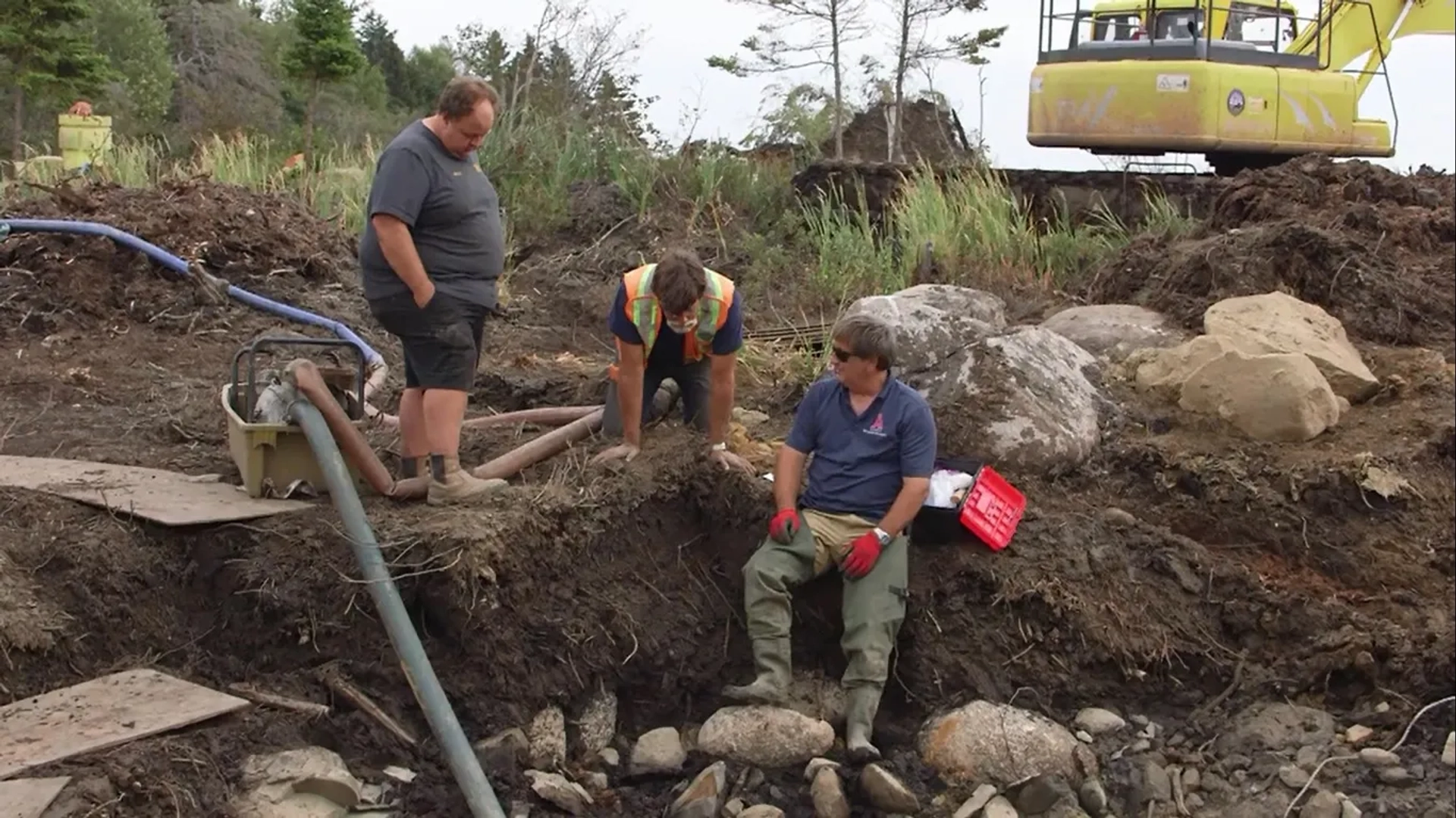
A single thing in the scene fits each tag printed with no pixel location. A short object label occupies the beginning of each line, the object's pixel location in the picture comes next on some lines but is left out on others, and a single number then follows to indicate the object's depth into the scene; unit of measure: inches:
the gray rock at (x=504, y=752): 179.3
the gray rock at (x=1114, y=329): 303.7
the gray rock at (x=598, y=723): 193.8
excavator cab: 434.3
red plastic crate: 209.0
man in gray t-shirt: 188.9
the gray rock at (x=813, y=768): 187.3
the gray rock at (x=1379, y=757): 191.6
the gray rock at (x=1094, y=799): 186.9
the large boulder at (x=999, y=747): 188.7
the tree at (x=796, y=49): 744.3
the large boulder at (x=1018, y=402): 242.1
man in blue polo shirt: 196.1
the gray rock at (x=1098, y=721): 201.3
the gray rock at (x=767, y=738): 190.4
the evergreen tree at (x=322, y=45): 760.3
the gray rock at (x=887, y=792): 181.3
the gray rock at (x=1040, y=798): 184.5
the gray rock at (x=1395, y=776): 188.9
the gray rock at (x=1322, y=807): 183.3
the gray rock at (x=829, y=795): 181.6
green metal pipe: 165.5
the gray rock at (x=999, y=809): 181.5
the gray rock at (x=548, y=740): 186.1
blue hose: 350.0
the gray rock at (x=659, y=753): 191.2
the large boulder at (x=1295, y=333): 275.1
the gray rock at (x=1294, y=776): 188.4
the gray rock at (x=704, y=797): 179.3
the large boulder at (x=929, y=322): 263.1
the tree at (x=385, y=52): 1291.8
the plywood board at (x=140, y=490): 194.1
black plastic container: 212.1
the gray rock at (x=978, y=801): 182.1
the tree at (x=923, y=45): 756.0
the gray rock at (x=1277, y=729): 197.3
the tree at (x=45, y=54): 658.8
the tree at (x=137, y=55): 857.5
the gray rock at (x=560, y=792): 177.5
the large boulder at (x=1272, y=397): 253.8
